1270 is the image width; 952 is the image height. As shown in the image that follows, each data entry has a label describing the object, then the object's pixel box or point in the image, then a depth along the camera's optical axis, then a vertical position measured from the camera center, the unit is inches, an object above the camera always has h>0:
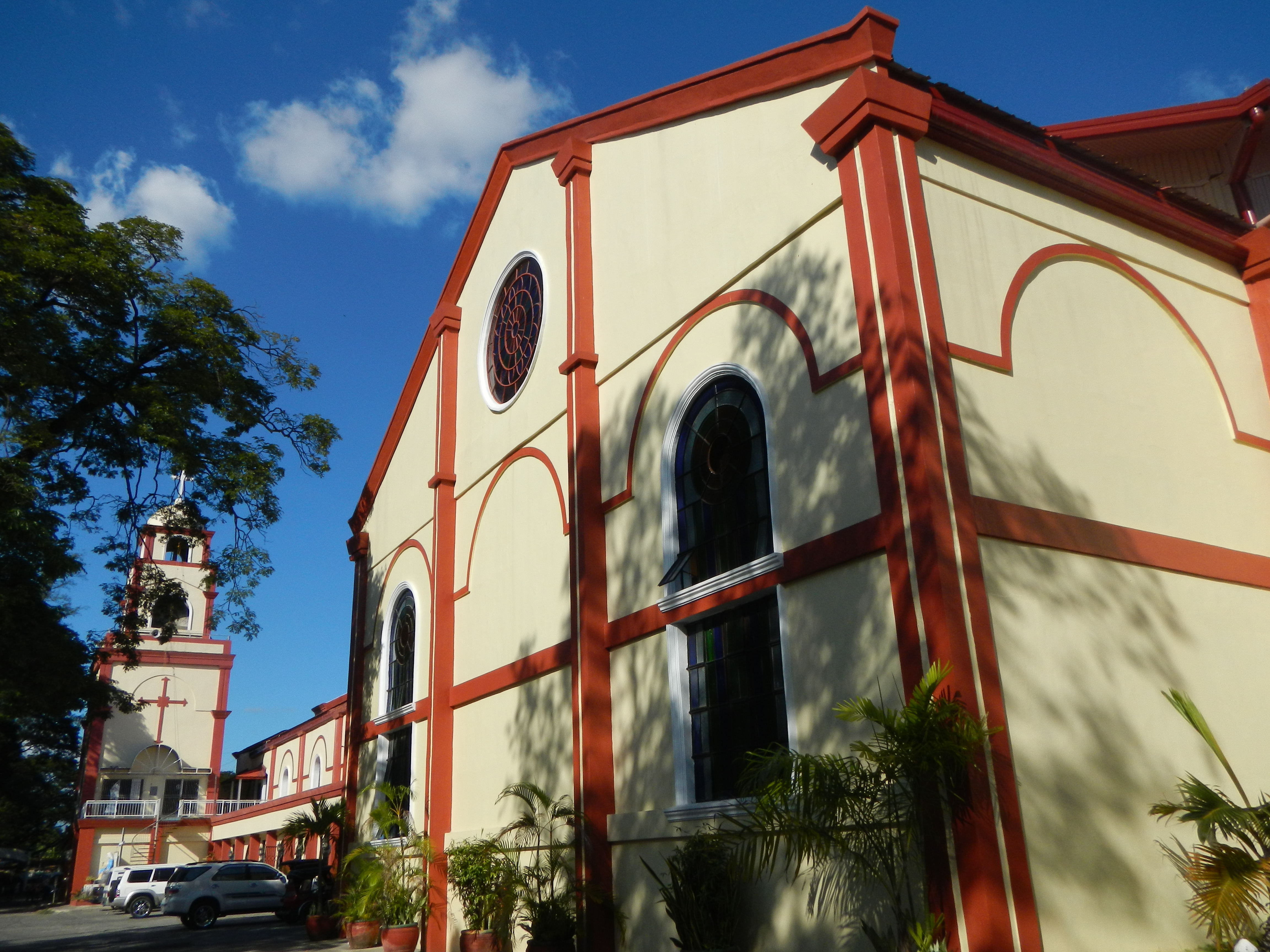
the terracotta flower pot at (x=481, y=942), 457.1 -31.5
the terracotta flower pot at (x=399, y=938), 544.1 -33.9
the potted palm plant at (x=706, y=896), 335.9 -12.3
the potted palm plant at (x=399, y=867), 549.3 +0.6
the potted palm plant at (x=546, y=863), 424.5 -0.1
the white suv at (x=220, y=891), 981.8 -14.4
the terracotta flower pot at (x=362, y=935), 613.9 -35.9
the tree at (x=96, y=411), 548.7 +260.3
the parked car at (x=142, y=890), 1183.6 -11.6
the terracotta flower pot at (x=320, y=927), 698.2 -34.7
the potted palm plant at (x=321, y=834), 700.0 +26.6
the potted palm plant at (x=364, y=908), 592.4 -20.8
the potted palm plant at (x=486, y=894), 460.1 -12.0
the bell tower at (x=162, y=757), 1587.1 +181.3
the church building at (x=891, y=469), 297.0 +127.2
